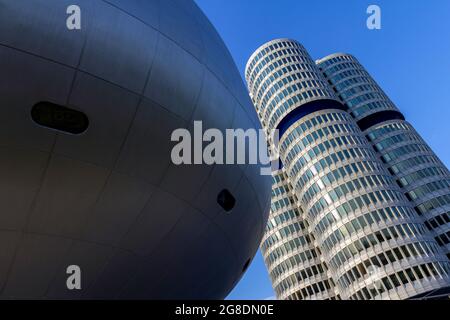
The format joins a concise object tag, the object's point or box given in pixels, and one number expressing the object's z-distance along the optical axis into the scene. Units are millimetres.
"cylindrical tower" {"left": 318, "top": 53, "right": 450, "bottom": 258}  62075
